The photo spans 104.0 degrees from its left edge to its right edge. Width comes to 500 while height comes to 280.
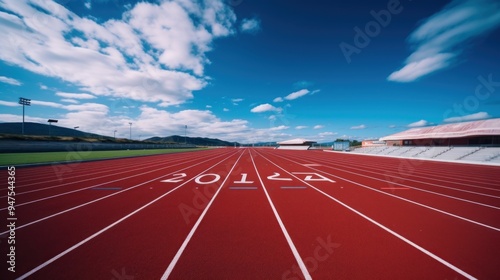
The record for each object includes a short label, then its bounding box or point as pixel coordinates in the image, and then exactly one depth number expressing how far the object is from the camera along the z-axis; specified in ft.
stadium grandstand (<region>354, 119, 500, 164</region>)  67.82
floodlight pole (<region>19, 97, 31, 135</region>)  154.30
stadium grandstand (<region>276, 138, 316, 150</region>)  260.62
